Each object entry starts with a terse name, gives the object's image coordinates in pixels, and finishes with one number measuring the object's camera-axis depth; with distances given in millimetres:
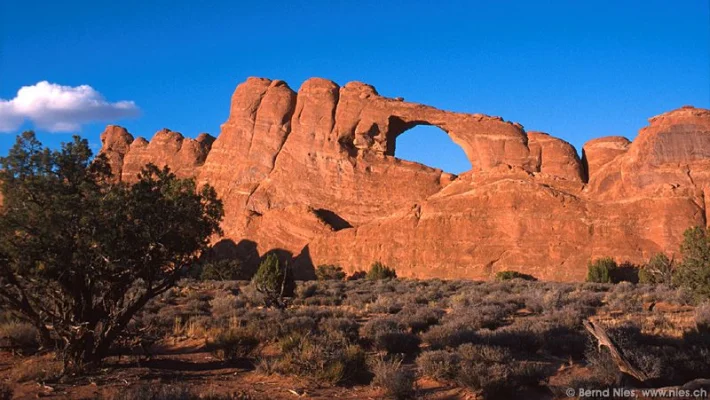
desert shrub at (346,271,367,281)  55475
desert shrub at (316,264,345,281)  54594
